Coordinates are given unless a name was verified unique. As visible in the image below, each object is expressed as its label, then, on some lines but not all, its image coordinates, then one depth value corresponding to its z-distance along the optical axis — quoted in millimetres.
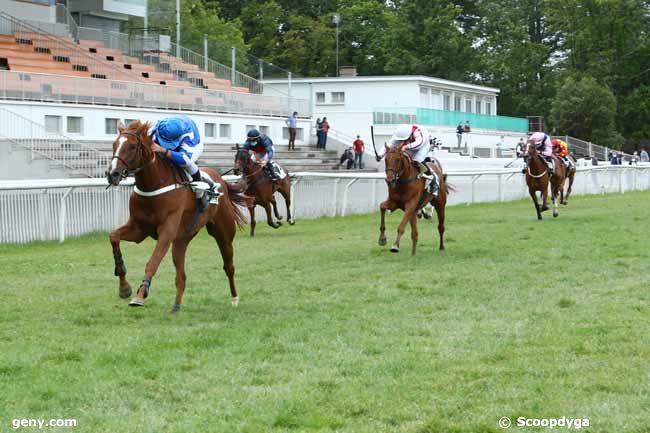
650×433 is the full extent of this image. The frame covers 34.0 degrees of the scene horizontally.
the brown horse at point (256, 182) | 20953
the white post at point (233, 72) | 42594
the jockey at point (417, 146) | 16562
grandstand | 25156
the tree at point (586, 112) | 66688
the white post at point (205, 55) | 42312
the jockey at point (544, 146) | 24141
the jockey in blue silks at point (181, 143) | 10672
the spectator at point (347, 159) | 38469
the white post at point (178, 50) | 42319
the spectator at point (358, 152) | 39500
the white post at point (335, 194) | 27702
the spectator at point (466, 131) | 50094
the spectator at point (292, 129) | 38656
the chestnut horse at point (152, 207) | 9984
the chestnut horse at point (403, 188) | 15969
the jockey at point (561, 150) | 27172
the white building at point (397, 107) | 48094
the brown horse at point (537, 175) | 23797
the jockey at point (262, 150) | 21219
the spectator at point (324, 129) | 40562
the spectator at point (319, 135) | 40653
